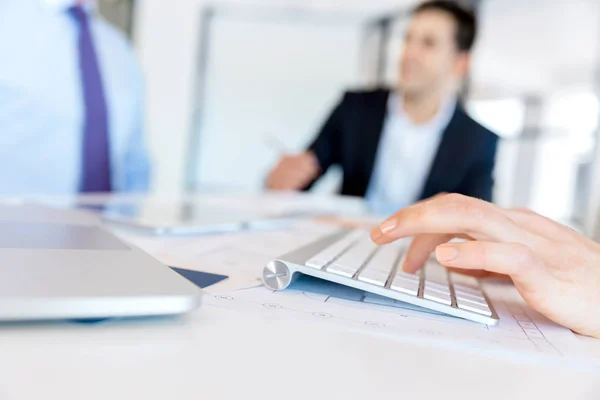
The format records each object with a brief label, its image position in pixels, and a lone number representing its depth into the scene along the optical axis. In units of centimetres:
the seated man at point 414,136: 164
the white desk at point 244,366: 24
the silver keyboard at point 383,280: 42
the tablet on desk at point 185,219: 70
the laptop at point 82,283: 28
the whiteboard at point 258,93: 498
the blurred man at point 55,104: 143
